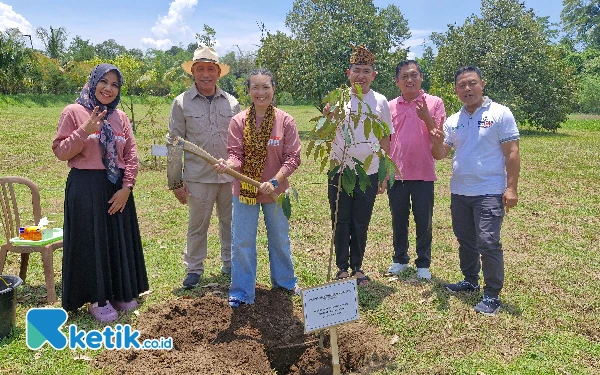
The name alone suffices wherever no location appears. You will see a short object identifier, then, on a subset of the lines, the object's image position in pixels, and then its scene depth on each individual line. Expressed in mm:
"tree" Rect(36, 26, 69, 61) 47625
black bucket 3490
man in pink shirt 4508
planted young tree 3107
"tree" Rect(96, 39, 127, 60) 96062
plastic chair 4156
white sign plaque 3010
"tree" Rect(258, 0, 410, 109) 18625
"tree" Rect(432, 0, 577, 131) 18922
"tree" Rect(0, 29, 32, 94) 31109
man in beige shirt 4273
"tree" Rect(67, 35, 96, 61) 53678
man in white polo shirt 3922
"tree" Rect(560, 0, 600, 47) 56709
